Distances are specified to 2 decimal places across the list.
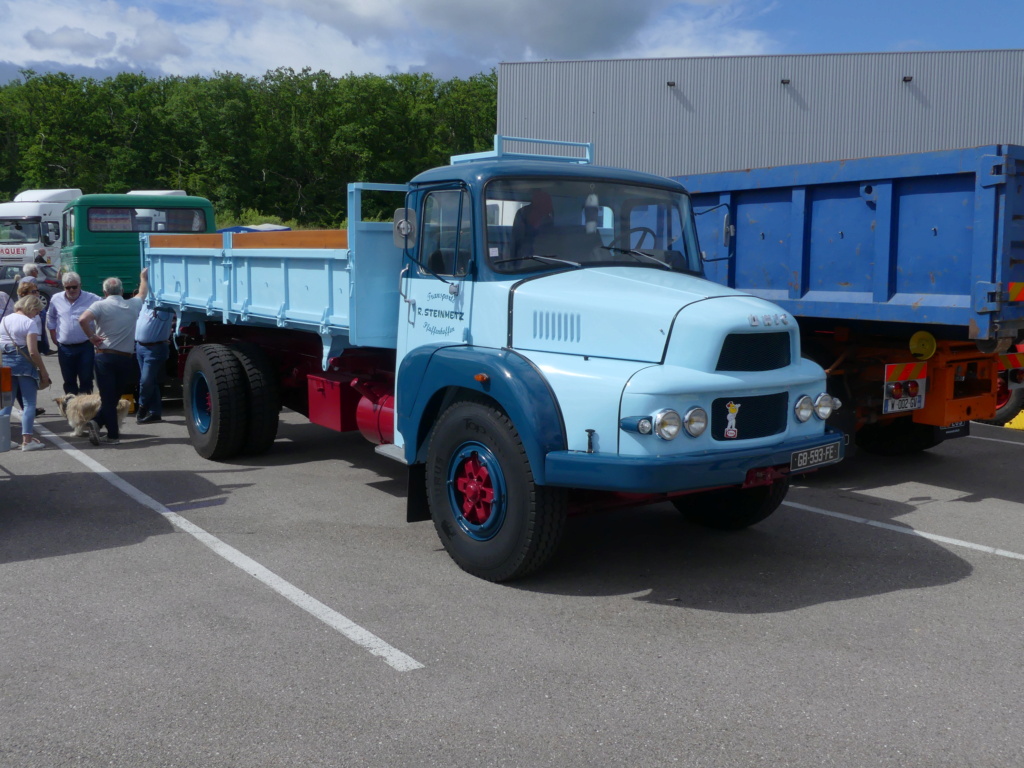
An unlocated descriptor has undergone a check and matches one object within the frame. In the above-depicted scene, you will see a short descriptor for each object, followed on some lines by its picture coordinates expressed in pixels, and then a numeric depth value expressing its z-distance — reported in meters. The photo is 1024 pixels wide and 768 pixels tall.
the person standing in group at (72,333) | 9.95
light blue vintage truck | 5.05
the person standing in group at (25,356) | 8.89
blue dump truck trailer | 6.95
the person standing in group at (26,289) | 9.58
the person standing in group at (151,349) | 10.77
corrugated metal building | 25.05
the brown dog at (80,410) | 9.59
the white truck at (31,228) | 29.45
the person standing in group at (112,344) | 9.86
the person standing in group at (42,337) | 15.72
